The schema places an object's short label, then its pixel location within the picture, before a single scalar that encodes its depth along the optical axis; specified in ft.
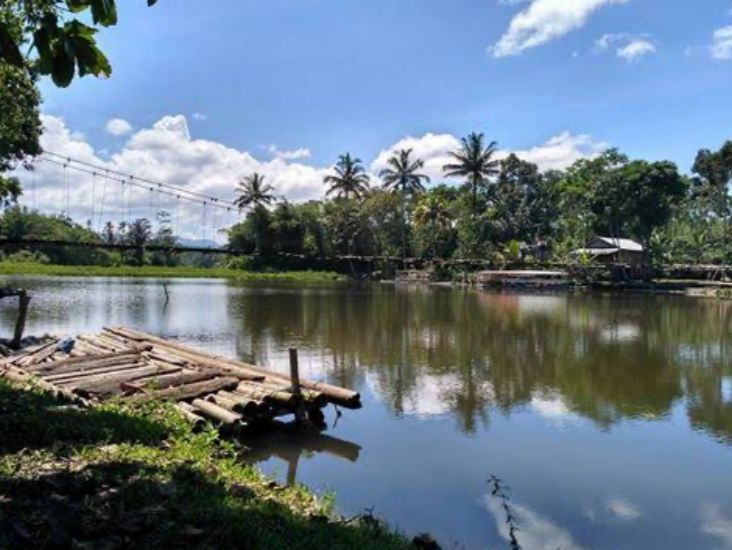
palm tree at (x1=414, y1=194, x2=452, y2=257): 233.55
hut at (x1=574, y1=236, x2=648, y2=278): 205.36
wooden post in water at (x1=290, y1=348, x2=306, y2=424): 37.11
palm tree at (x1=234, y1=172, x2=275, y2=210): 256.32
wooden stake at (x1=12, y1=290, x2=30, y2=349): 60.70
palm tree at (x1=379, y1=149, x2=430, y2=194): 243.19
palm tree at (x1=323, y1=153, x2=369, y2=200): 256.11
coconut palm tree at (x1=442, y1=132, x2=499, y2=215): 226.99
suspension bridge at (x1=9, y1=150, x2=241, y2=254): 117.43
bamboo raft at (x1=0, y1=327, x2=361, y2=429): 34.53
